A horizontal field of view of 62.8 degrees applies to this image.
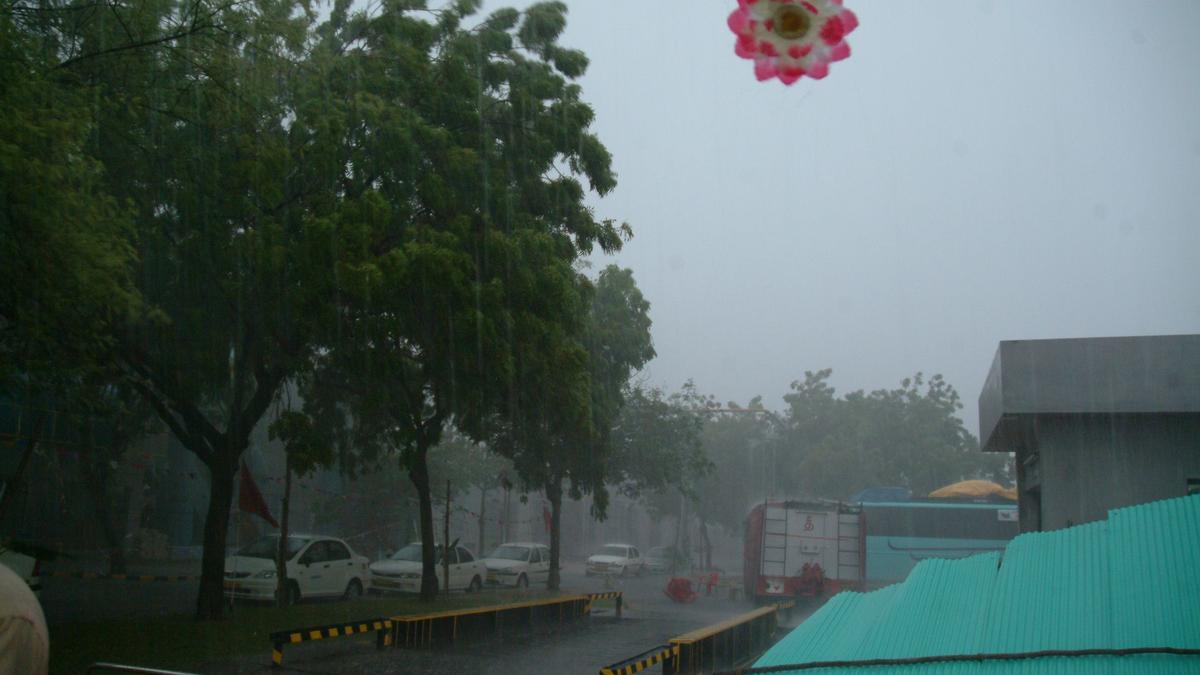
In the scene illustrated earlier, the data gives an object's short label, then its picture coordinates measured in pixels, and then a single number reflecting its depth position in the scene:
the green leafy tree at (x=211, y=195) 10.55
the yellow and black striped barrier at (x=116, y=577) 15.54
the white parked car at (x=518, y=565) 29.91
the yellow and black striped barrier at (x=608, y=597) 20.03
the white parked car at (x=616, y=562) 41.53
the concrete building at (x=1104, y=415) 12.00
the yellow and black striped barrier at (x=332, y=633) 10.89
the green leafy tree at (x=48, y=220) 8.23
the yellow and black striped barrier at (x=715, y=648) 11.09
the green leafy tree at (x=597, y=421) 23.12
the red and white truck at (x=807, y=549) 26.53
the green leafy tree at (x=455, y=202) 12.52
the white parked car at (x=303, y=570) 19.91
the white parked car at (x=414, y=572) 25.70
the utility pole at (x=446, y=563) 23.34
